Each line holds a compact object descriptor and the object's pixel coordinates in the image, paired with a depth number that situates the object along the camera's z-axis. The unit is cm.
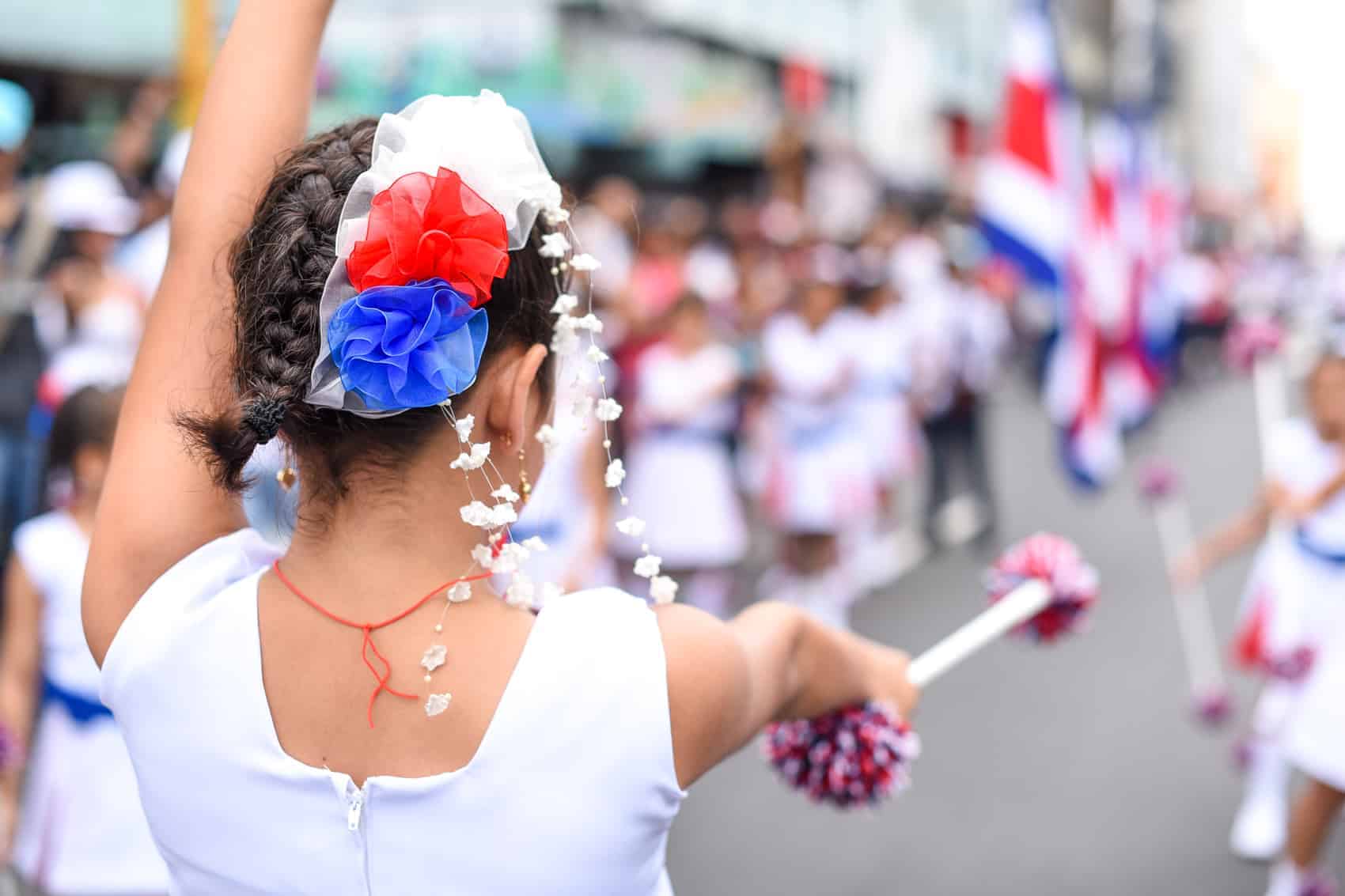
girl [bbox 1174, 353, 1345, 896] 365
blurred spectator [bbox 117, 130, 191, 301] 519
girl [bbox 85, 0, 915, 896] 121
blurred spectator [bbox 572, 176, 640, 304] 834
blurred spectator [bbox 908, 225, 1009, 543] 880
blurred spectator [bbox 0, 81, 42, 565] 536
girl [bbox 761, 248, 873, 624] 699
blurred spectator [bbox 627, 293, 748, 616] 639
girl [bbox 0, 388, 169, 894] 279
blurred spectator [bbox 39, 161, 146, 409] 502
